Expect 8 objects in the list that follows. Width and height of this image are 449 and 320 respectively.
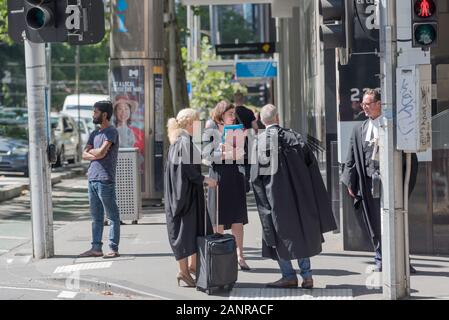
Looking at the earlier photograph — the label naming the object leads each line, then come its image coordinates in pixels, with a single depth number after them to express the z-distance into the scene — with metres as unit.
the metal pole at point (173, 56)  27.80
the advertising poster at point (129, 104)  17.20
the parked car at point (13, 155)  25.98
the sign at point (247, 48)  32.41
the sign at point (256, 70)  36.06
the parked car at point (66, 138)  32.28
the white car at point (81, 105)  46.38
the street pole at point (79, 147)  35.17
